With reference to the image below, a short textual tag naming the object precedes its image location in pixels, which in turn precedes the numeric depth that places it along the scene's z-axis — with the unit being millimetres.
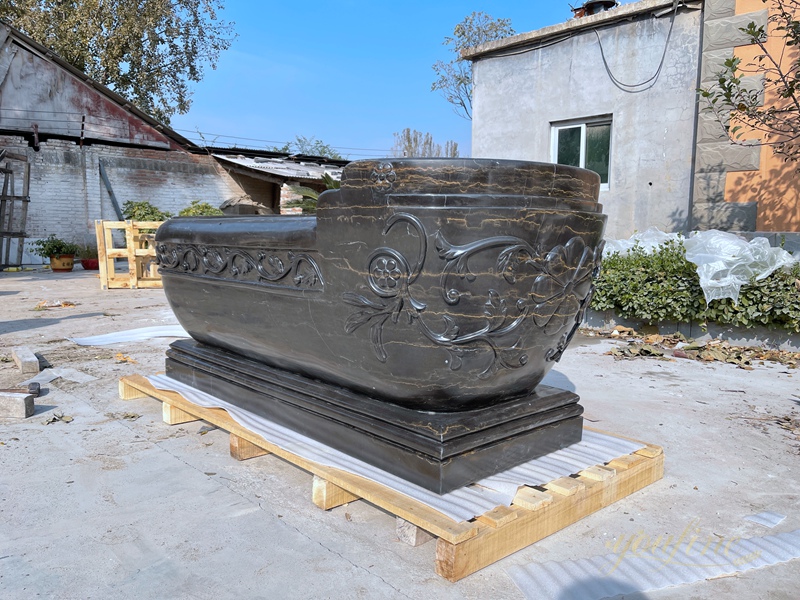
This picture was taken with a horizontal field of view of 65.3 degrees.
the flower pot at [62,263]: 11992
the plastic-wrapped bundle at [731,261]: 5117
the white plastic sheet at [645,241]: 6270
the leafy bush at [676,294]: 5051
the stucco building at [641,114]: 6312
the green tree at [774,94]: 5598
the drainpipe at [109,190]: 14133
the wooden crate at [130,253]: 9328
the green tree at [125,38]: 16109
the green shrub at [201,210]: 11703
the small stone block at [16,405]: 3408
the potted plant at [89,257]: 13039
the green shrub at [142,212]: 13117
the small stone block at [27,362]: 4438
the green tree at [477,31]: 22484
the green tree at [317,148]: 29994
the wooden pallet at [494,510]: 1886
